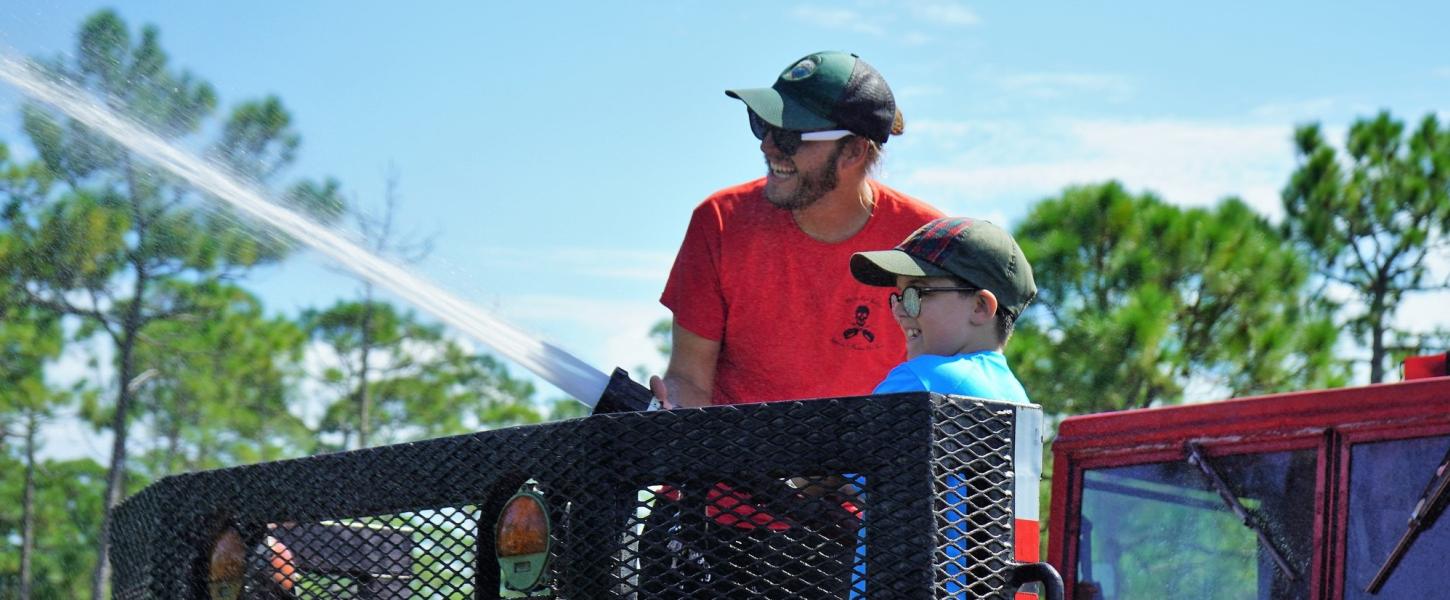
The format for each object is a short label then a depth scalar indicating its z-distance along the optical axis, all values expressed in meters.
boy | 4.88
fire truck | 3.56
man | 6.21
